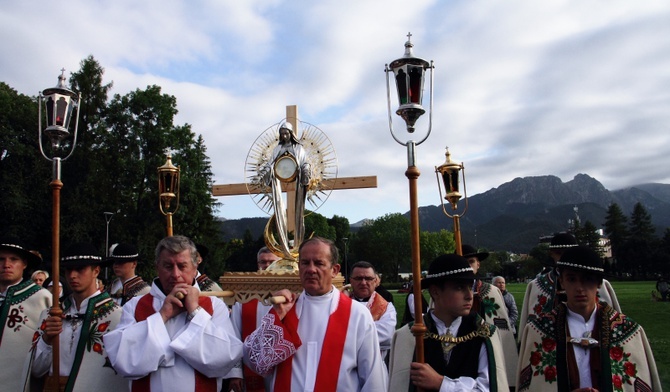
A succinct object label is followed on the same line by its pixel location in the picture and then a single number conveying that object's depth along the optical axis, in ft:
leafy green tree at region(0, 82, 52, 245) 82.99
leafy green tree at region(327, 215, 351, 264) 245.65
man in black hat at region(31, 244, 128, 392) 13.41
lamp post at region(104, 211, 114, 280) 84.93
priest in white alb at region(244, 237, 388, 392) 11.41
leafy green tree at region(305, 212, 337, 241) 194.90
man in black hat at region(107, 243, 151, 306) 21.44
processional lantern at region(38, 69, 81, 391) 14.67
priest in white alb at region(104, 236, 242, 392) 10.67
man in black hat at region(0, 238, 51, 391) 16.69
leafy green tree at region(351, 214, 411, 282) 259.39
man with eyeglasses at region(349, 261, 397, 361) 18.83
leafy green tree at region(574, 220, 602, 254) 268.82
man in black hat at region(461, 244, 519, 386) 21.07
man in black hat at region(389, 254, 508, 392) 10.80
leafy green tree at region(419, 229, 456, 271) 262.16
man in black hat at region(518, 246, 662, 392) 12.10
